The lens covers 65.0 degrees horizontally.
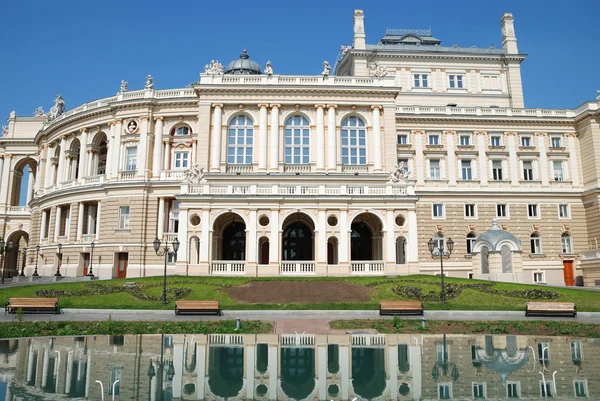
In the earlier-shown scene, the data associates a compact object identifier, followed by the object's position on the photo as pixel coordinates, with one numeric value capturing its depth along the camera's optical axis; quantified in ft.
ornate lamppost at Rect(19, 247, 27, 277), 242.99
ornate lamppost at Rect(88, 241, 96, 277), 186.88
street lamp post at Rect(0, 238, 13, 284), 172.91
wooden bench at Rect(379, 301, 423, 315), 95.50
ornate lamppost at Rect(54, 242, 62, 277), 193.67
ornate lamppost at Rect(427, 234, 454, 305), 109.29
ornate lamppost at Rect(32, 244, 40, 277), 214.69
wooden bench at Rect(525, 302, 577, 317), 95.96
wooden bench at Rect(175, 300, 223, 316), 96.17
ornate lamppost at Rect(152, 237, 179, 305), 108.06
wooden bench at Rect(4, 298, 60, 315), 98.02
